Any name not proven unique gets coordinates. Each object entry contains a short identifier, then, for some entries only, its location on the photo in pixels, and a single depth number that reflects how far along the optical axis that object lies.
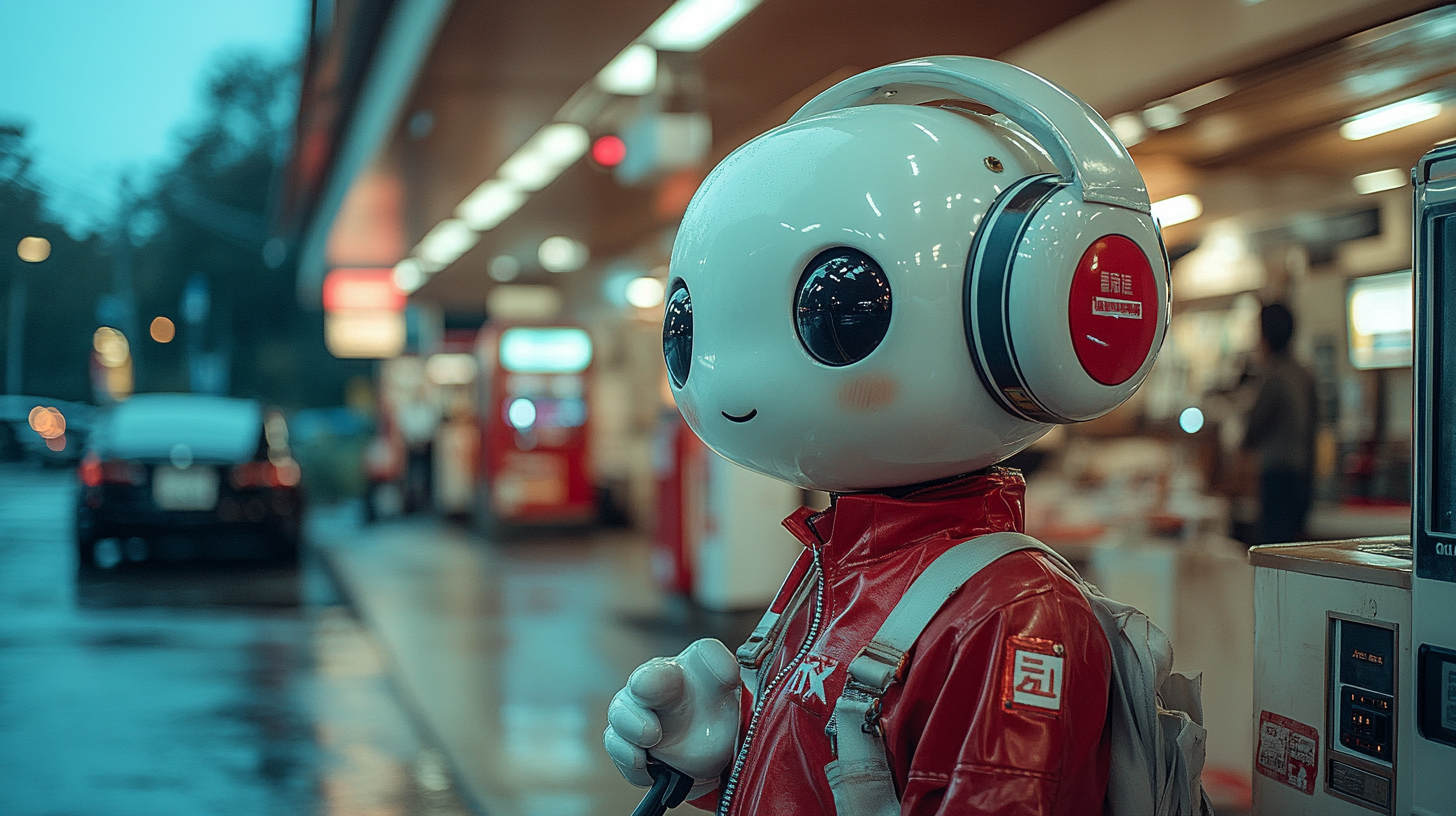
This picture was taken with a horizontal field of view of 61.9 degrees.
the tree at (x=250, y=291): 41.12
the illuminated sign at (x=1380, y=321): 6.08
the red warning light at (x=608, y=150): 8.55
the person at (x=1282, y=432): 5.82
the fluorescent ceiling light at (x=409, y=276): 16.73
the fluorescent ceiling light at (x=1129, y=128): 5.73
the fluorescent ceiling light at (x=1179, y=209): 7.13
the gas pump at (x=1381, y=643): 1.44
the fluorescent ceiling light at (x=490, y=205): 10.88
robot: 1.58
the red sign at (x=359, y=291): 17.66
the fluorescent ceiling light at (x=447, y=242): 13.10
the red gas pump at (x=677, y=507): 8.23
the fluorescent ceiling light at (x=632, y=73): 6.84
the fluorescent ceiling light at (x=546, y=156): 8.90
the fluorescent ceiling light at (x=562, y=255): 14.29
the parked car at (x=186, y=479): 9.94
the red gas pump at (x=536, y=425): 12.58
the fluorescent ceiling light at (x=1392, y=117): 5.04
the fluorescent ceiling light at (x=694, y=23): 5.95
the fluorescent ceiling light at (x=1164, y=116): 5.51
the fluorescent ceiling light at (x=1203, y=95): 5.11
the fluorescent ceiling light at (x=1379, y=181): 5.96
